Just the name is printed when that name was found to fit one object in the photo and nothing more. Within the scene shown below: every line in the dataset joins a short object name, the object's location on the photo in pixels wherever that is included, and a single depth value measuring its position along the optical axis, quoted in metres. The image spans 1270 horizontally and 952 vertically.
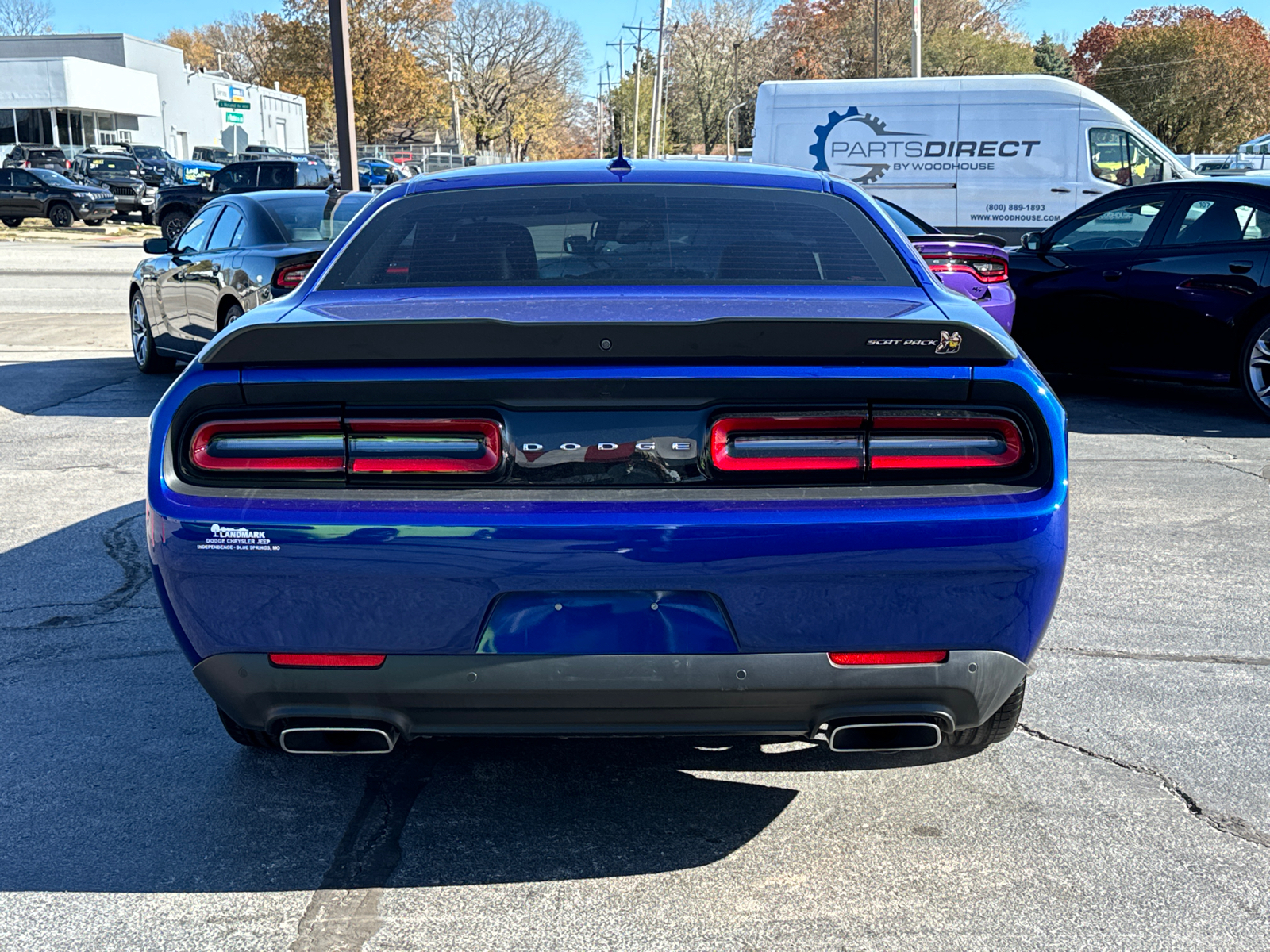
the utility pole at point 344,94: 16.52
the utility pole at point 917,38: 35.38
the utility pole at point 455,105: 87.23
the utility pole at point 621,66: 114.18
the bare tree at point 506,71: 94.62
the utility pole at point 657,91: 62.31
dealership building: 61.22
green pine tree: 90.99
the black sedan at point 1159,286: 8.80
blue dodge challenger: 2.66
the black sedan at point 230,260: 8.87
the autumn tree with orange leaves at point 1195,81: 63.12
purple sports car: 8.53
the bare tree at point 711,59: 97.19
